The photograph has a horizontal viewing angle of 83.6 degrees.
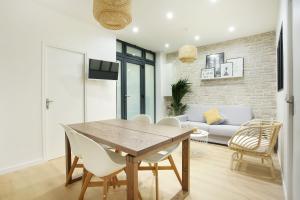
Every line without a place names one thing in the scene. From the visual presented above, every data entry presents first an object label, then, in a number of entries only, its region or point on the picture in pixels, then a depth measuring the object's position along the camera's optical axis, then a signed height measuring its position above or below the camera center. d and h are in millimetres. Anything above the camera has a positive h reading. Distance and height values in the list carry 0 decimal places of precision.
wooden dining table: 1300 -374
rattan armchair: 2262 -632
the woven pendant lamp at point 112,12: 1598 +860
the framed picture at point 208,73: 4738 +727
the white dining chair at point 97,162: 1411 -549
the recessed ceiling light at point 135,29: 3738 +1577
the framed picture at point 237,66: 4277 +830
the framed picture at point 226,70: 4434 +769
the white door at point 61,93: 2957 +102
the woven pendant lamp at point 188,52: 3324 +925
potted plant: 5199 +148
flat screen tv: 3486 +648
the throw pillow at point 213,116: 4176 -458
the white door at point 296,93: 1171 +37
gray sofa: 3785 -567
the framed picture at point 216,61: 4617 +1052
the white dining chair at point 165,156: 1791 -637
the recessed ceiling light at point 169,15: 3045 +1552
